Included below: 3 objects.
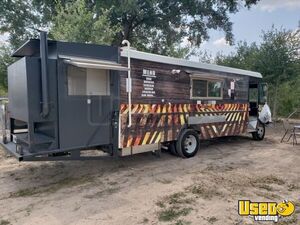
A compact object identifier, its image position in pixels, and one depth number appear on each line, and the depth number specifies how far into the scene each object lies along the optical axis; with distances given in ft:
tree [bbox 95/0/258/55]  47.70
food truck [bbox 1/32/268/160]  15.28
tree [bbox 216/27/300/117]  48.24
